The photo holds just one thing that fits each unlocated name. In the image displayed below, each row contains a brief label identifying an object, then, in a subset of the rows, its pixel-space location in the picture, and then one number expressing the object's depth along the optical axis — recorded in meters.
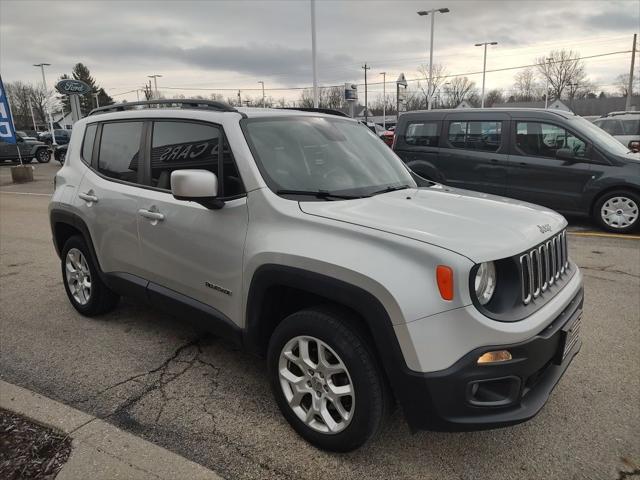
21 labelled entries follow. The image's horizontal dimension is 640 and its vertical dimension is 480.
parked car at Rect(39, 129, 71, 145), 43.19
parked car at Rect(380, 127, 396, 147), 25.22
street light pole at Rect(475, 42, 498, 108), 39.09
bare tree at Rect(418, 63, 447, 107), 73.50
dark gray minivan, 7.76
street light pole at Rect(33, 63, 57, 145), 50.91
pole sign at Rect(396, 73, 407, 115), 29.01
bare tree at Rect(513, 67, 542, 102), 87.75
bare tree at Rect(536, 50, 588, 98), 73.56
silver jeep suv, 2.14
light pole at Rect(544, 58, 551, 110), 68.64
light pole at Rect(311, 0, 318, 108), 21.30
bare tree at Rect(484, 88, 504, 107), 86.25
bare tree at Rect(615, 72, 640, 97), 77.19
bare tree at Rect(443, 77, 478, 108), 81.44
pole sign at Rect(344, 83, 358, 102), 20.72
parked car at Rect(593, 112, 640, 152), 14.07
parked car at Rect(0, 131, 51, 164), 24.89
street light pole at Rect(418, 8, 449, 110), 30.66
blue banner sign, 15.72
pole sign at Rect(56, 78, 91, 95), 22.56
